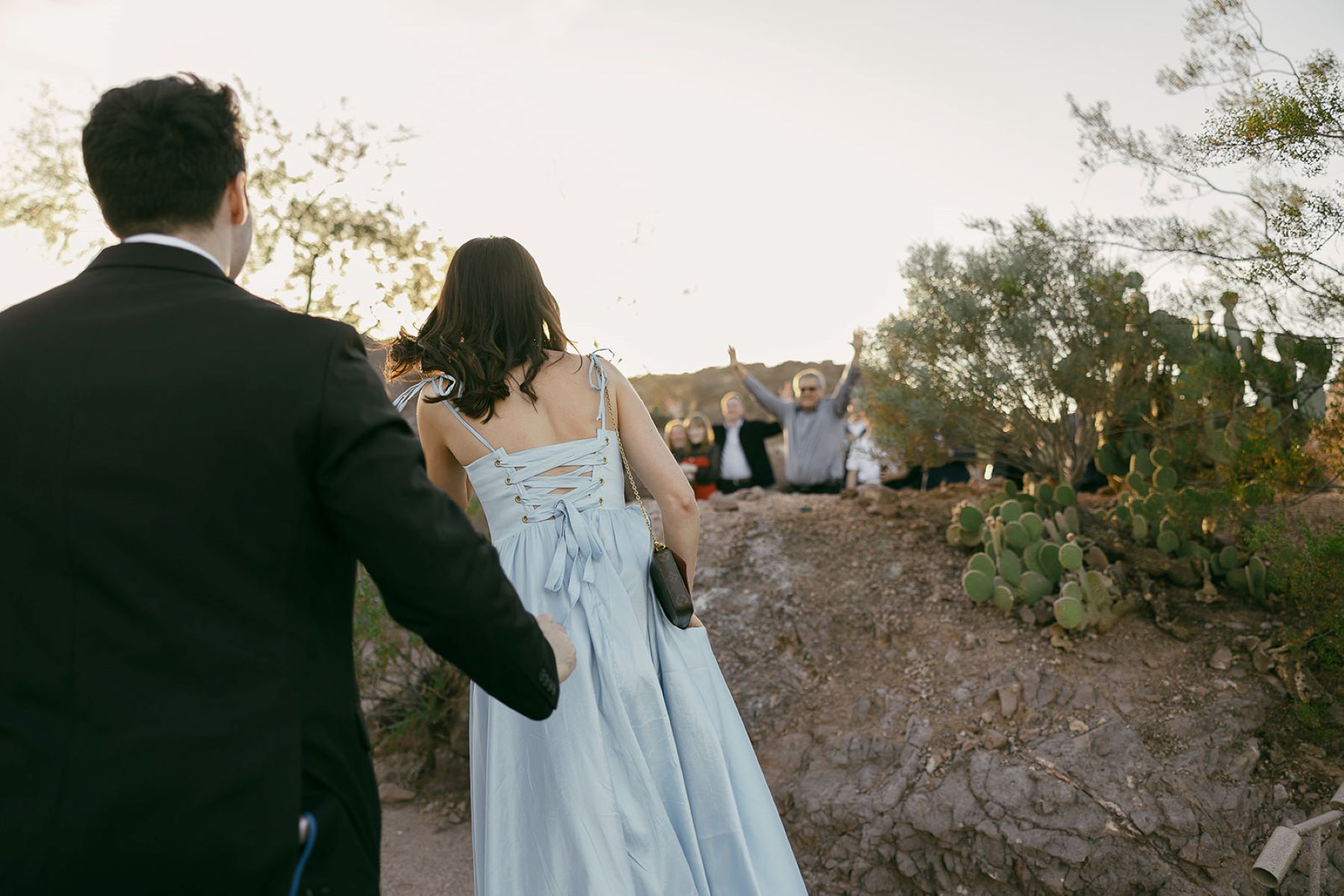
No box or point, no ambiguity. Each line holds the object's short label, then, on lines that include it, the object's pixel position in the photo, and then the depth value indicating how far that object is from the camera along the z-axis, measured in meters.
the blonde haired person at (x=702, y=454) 9.23
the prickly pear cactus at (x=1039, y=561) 4.97
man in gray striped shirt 8.76
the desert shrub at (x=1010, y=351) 5.79
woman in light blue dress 2.76
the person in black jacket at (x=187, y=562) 1.33
